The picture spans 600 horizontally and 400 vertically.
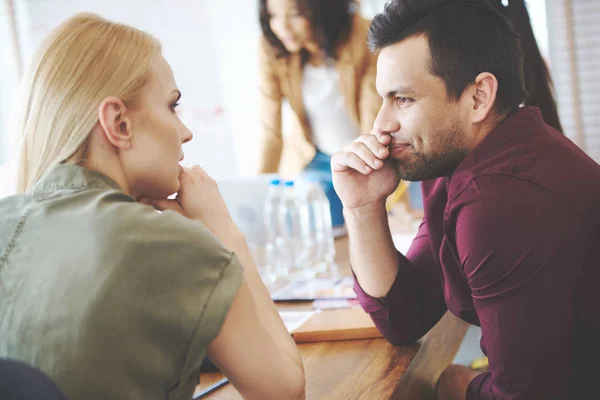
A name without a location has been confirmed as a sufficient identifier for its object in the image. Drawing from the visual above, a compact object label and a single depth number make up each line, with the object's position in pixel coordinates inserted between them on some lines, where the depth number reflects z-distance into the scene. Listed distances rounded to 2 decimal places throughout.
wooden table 1.00
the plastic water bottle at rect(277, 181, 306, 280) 2.00
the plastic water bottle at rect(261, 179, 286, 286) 1.96
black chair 0.55
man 1.05
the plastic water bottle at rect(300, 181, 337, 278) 1.95
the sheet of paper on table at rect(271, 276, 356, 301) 1.53
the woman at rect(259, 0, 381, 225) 2.60
